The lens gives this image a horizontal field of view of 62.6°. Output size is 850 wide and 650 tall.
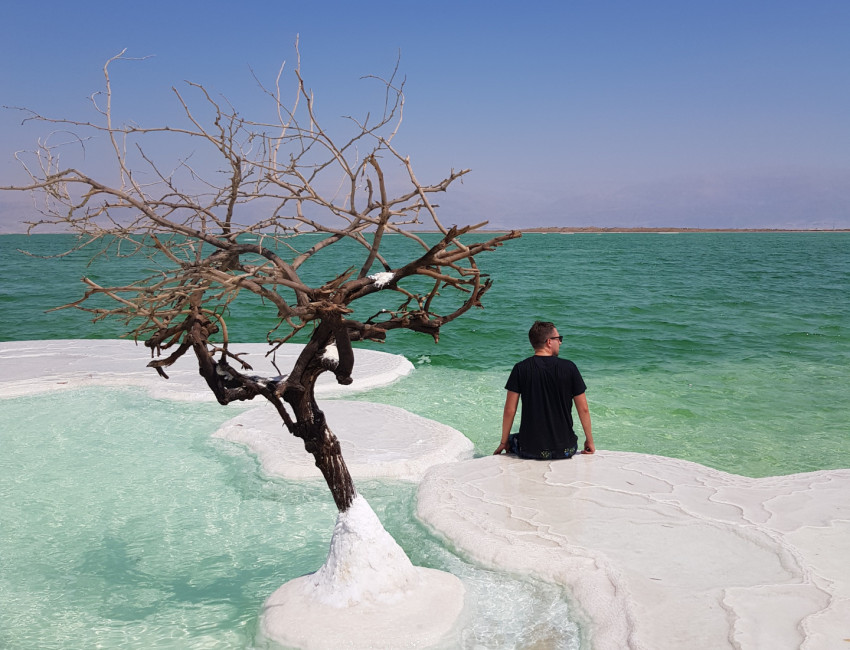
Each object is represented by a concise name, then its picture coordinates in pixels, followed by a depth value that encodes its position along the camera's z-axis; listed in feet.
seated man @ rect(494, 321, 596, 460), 17.34
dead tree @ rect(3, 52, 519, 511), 8.73
